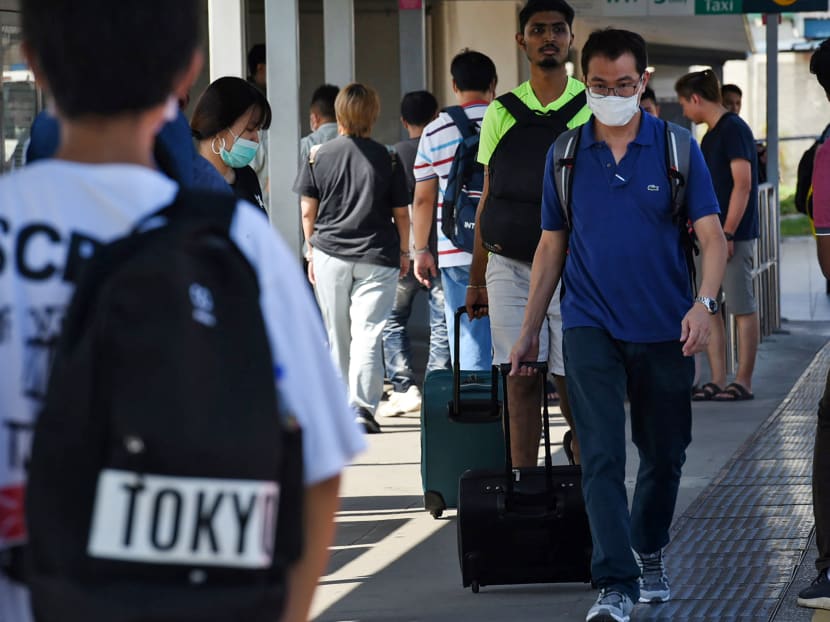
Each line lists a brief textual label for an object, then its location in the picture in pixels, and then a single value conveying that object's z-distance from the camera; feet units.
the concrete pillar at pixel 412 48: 82.76
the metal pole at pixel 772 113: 86.14
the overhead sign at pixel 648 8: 88.98
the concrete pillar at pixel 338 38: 72.88
